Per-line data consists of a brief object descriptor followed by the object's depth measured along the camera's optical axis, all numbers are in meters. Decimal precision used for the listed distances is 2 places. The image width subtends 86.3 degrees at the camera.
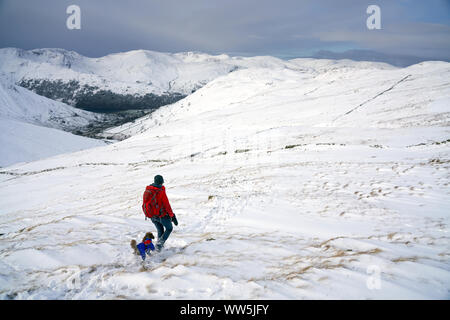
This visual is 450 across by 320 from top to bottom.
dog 6.93
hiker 7.25
